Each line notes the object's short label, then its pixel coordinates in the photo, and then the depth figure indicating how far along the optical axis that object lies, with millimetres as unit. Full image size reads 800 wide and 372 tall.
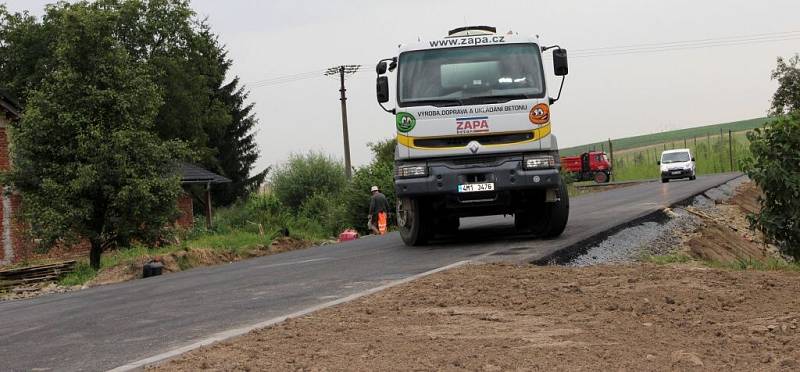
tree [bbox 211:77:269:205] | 64500
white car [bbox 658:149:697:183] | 50219
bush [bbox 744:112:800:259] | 13188
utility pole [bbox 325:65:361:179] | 53031
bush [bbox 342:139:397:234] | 31750
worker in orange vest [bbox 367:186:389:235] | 26795
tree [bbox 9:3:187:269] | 22469
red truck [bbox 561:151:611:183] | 68438
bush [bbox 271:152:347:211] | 56906
